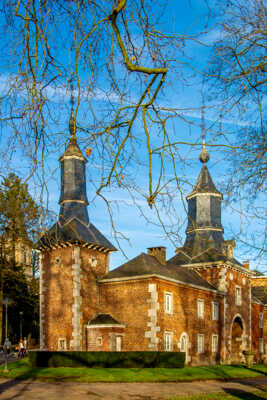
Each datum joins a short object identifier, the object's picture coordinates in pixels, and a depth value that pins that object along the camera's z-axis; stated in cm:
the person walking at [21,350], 3413
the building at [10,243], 2601
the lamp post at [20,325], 4466
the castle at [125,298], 2697
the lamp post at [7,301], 2380
